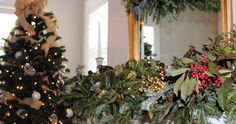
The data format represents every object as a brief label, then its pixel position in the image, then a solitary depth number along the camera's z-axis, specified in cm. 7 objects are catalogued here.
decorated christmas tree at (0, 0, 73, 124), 318
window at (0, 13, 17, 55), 453
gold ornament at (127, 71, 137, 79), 236
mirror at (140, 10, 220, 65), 221
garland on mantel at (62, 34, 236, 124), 173
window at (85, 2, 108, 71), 387
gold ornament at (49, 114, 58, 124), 327
